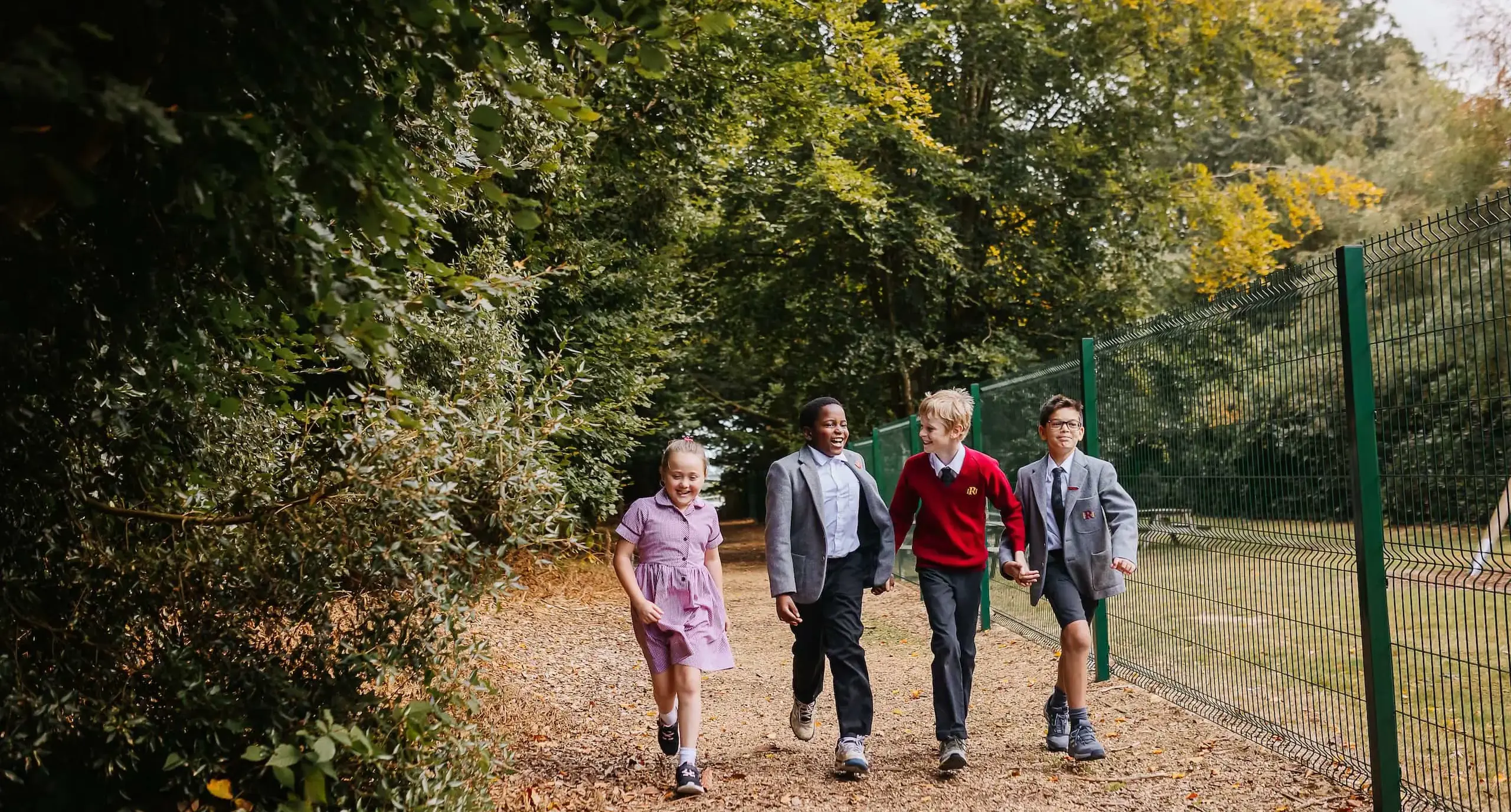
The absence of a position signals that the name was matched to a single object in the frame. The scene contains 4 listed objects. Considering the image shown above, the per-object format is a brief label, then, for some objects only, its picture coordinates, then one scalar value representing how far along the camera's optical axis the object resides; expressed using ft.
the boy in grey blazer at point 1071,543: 19.84
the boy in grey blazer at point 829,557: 19.61
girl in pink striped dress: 18.85
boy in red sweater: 19.49
